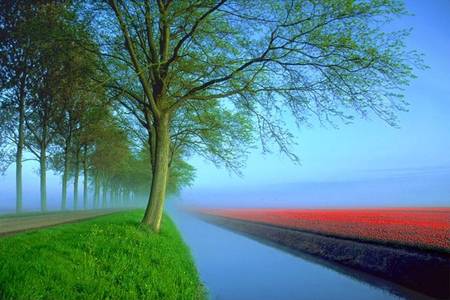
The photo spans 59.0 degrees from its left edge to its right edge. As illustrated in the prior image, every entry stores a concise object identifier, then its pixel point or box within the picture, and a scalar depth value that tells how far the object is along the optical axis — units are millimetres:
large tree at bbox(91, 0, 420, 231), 14430
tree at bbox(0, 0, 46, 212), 25953
